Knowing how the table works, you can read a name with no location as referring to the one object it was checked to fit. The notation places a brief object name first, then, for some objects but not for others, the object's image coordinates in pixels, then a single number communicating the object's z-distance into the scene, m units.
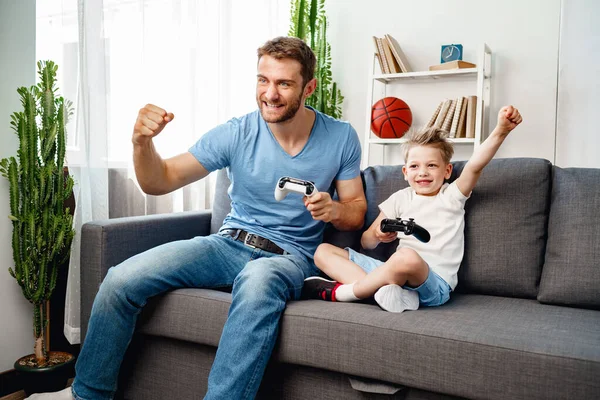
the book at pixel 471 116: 3.30
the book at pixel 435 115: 3.44
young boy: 1.41
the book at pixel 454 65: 3.37
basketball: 3.47
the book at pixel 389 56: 3.58
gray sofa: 1.15
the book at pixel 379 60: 3.64
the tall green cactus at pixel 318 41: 3.54
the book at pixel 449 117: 3.38
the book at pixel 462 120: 3.32
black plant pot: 1.76
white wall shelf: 3.28
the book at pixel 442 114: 3.40
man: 1.47
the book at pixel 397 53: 3.55
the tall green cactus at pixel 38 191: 1.72
